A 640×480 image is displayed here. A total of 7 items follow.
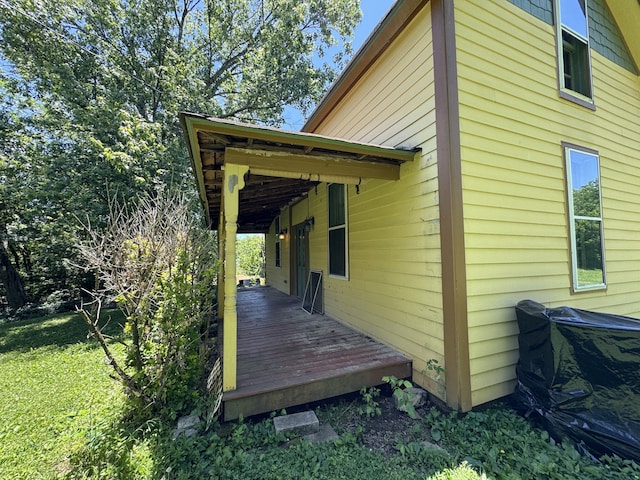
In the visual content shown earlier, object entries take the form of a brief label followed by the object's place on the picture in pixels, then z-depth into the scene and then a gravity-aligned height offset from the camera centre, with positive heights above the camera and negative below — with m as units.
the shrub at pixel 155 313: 2.79 -0.61
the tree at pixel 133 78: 7.53 +6.17
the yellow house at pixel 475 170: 2.77 +0.96
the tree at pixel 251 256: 19.14 -0.20
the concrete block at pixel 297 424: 2.50 -1.57
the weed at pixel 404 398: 2.57 -1.43
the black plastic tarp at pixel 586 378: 2.06 -1.04
